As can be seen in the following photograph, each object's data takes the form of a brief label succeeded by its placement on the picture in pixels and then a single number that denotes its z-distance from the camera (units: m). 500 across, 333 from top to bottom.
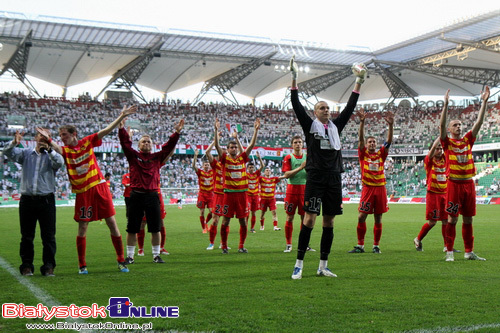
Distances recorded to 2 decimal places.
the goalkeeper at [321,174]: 6.79
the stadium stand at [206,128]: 43.88
